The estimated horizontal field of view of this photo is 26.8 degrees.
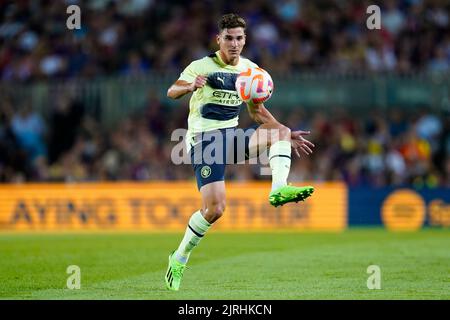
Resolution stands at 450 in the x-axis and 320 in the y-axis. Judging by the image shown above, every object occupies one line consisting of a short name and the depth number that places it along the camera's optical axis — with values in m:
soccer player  10.61
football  10.66
